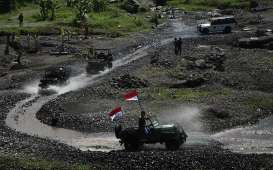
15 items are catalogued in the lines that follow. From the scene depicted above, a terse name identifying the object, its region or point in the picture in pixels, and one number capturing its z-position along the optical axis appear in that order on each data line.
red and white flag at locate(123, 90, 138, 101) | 42.03
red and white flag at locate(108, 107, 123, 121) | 41.66
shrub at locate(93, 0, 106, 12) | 132.12
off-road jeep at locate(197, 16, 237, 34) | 108.69
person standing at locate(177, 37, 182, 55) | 86.19
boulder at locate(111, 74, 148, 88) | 66.00
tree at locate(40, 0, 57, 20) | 120.31
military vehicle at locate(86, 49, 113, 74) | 80.00
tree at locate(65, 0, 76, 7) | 134.51
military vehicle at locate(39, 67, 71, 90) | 70.94
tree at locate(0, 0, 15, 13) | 129.62
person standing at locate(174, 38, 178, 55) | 86.65
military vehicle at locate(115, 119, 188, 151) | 42.28
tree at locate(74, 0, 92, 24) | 113.46
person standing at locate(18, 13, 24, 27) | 109.00
